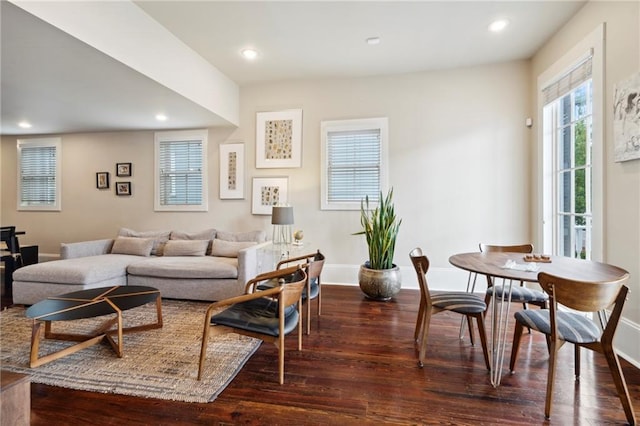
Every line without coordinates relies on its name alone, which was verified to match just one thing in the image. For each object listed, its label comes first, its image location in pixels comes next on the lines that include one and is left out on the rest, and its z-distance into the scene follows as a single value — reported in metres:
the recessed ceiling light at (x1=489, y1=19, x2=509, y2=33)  3.05
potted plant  3.62
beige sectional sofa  3.30
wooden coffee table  2.09
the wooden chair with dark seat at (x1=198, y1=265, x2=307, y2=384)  1.89
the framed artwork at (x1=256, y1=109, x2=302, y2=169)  4.54
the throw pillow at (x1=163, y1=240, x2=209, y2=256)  4.05
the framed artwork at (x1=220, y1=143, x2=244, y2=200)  4.71
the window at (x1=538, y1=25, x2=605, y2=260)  2.61
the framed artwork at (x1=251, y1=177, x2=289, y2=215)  4.59
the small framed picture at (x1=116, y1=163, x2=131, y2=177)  5.05
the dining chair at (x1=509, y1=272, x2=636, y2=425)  1.48
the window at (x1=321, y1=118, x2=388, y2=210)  4.32
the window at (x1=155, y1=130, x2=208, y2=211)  4.86
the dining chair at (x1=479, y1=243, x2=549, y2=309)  2.30
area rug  1.89
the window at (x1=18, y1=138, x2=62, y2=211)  5.32
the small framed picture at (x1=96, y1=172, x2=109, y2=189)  5.13
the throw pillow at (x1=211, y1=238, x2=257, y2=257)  4.00
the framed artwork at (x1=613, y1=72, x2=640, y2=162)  2.19
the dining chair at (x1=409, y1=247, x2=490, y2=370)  2.07
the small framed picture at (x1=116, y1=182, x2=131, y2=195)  5.06
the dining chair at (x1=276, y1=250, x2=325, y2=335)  2.54
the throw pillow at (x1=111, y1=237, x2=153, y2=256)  4.15
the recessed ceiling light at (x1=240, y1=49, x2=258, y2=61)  3.63
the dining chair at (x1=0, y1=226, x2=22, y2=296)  4.14
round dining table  1.74
